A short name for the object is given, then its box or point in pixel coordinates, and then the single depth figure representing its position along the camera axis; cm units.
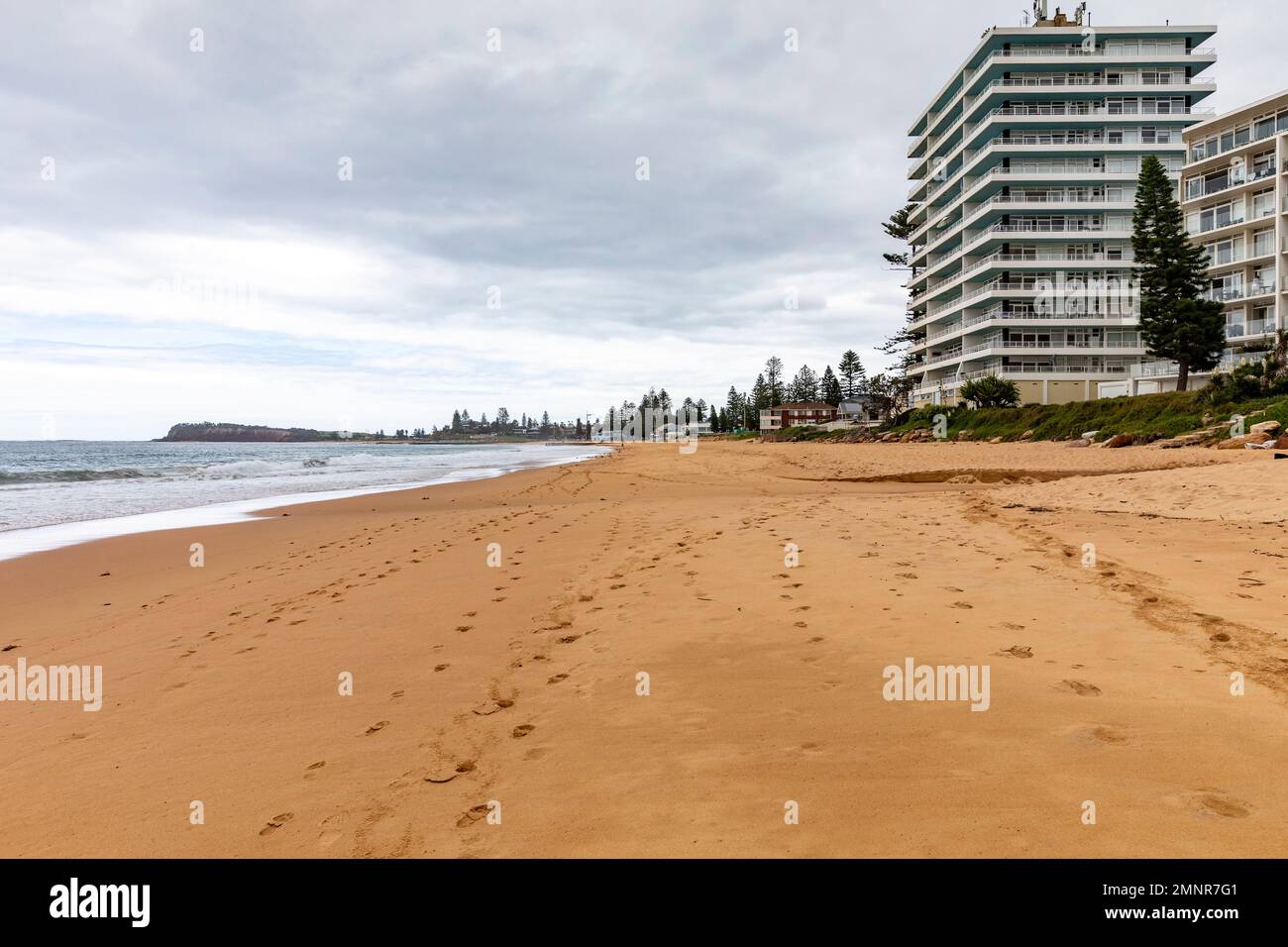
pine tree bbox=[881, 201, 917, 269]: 9088
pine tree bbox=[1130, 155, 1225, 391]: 4431
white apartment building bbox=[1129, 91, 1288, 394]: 4934
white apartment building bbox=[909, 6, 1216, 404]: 6688
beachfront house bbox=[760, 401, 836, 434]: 14188
